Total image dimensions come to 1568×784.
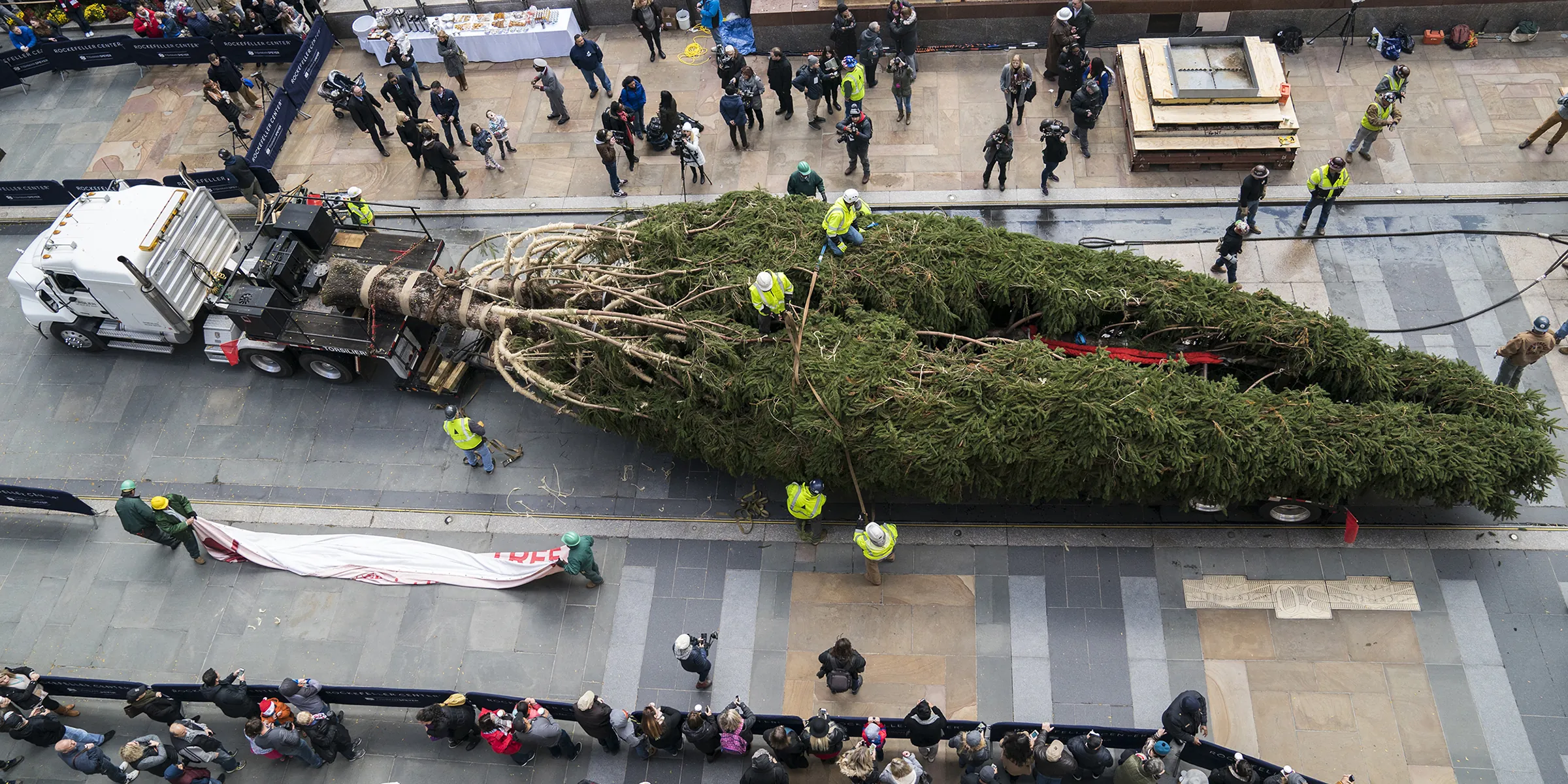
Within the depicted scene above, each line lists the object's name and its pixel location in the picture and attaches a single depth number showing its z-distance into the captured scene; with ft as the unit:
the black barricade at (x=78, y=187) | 66.18
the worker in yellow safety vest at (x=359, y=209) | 59.82
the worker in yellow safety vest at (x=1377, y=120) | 58.03
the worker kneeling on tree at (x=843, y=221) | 48.52
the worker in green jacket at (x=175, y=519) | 50.01
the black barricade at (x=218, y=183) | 65.57
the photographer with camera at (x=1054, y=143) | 58.34
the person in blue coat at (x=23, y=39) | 77.97
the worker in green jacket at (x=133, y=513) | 49.60
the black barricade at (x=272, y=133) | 68.54
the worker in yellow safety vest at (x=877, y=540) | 44.45
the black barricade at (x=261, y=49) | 76.07
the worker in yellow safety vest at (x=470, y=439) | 51.26
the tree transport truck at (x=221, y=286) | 54.19
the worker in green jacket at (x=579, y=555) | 46.16
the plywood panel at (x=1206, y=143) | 61.31
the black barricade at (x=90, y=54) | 78.18
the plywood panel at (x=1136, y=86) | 63.00
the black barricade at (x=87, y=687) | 45.09
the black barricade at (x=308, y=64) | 73.36
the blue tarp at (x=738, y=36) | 73.77
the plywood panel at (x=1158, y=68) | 62.85
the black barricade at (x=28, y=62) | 77.61
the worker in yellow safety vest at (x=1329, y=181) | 54.80
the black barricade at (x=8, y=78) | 77.77
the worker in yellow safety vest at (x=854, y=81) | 63.72
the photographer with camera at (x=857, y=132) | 60.90
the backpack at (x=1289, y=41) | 67.62
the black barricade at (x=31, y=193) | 67.41
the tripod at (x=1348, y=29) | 67.36
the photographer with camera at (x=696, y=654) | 42.65
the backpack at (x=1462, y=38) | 66.54
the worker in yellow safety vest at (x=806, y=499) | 46.06
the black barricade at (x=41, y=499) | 52.41
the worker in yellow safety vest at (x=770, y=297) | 44.70
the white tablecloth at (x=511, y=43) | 74.13
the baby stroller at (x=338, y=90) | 67.31
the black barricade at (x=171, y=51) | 77.30
